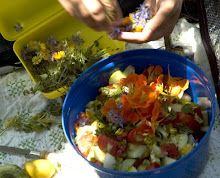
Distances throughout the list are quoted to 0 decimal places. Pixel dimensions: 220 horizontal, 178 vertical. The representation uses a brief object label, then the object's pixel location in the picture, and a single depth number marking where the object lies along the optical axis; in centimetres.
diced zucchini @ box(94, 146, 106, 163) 97
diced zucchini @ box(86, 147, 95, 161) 98
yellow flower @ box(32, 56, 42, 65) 129
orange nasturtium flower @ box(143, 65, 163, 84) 112
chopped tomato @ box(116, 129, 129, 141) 98
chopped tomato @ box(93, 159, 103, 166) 96
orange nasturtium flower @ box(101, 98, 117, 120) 103
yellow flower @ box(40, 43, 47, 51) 132
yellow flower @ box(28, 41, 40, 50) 134
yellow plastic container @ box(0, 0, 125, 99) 130
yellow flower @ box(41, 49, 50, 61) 130
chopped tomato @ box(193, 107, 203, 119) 100
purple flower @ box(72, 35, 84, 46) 138
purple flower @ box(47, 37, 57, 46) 135
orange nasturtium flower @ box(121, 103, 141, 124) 100
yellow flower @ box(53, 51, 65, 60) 127
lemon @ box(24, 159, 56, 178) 110
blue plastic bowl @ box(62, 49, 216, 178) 96
